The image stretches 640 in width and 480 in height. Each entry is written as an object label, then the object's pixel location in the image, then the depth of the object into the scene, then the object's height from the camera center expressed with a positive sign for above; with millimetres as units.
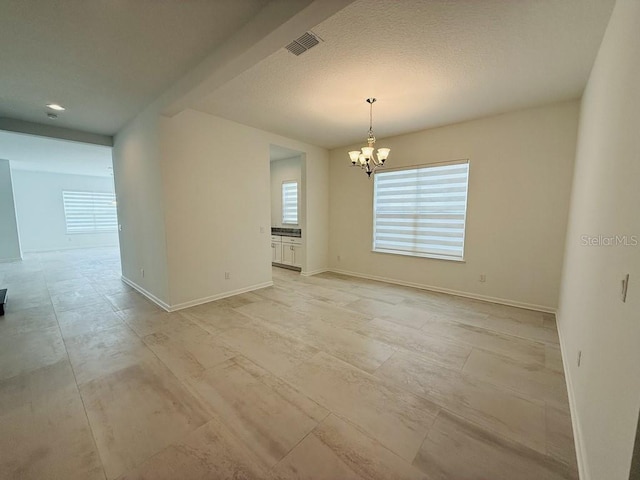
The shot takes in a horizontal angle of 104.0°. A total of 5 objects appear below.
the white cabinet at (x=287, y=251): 5913 -889
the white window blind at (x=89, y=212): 9148 +106
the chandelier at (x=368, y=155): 3297 +813
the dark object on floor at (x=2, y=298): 3395 -1189
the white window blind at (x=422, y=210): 4180 +75
